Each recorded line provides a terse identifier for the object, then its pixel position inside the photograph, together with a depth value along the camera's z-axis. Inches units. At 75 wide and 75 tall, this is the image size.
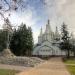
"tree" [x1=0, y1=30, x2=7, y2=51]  938.0
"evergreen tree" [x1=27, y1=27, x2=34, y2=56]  993.1
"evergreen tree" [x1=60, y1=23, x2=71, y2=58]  1105.5
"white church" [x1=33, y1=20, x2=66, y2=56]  1324.4
